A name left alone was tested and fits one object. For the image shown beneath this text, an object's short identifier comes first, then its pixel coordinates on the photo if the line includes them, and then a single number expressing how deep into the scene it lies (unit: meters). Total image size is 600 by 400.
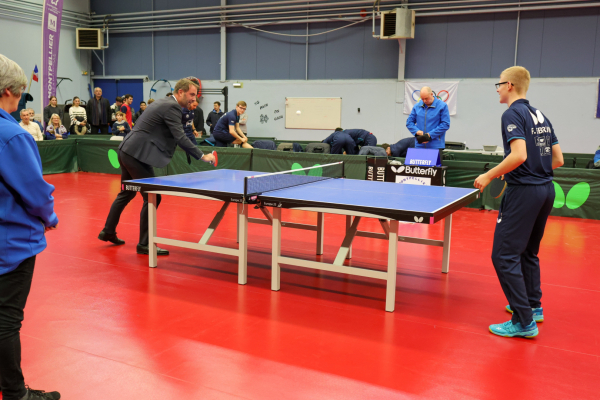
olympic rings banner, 12.95
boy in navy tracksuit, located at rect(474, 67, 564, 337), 3.30
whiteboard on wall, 14.44
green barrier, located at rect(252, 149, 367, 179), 9.24
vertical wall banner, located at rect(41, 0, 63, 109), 12.51
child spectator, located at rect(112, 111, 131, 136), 12.63
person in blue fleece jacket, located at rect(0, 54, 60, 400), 2.13
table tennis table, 3.89
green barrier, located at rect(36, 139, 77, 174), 11.37
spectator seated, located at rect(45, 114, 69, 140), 12.16
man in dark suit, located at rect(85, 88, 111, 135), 15.30
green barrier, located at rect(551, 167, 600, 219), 7.80
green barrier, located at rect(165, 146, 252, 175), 10.38
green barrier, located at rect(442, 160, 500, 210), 8.49
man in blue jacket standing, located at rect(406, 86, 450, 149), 7.79
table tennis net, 4.32
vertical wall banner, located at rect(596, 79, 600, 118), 11.68
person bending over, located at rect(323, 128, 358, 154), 10.20
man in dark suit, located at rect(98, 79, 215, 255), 5.07
